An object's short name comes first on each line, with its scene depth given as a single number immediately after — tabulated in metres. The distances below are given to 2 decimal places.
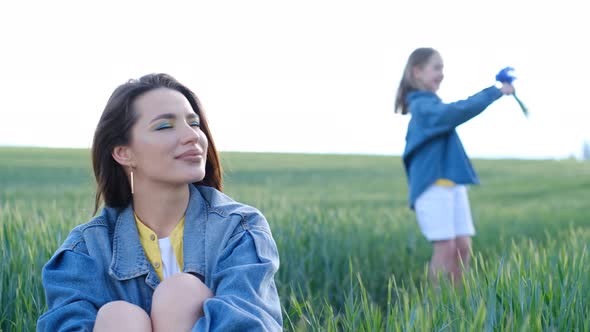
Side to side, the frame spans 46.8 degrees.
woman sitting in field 1.98
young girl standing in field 4.41
